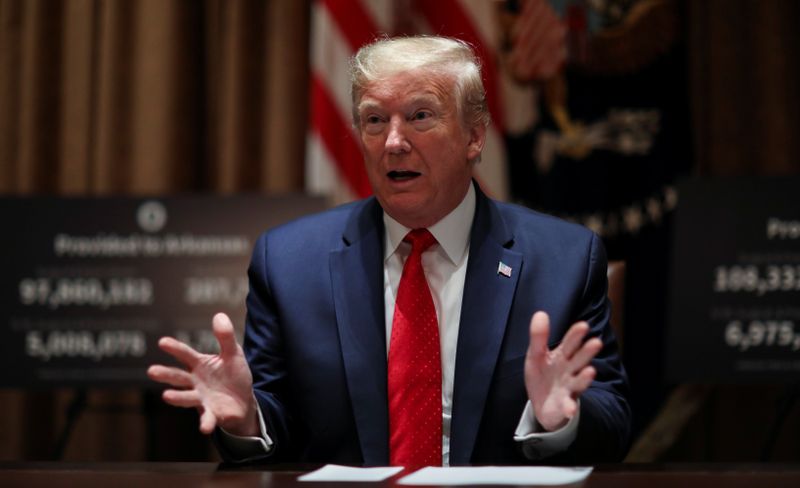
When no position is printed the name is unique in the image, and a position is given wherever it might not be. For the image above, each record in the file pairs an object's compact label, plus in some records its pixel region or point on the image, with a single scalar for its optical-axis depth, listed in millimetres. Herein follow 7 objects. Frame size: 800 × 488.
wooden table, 2912
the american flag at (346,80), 8187
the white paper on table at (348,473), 3076
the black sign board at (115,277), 7437
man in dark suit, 4113
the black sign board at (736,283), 7012
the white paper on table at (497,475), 2941
